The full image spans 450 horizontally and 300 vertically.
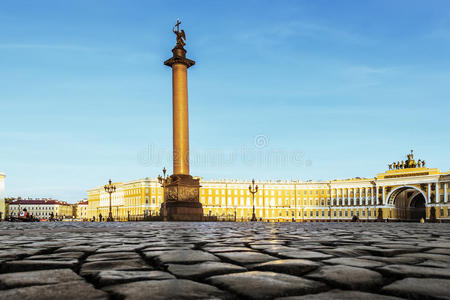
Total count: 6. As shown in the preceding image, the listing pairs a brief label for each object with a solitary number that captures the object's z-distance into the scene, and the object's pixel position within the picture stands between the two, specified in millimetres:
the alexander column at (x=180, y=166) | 27828
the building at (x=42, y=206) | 179250
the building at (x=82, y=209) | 183150
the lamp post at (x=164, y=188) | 29206
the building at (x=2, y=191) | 106812
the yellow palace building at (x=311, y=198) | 105500
